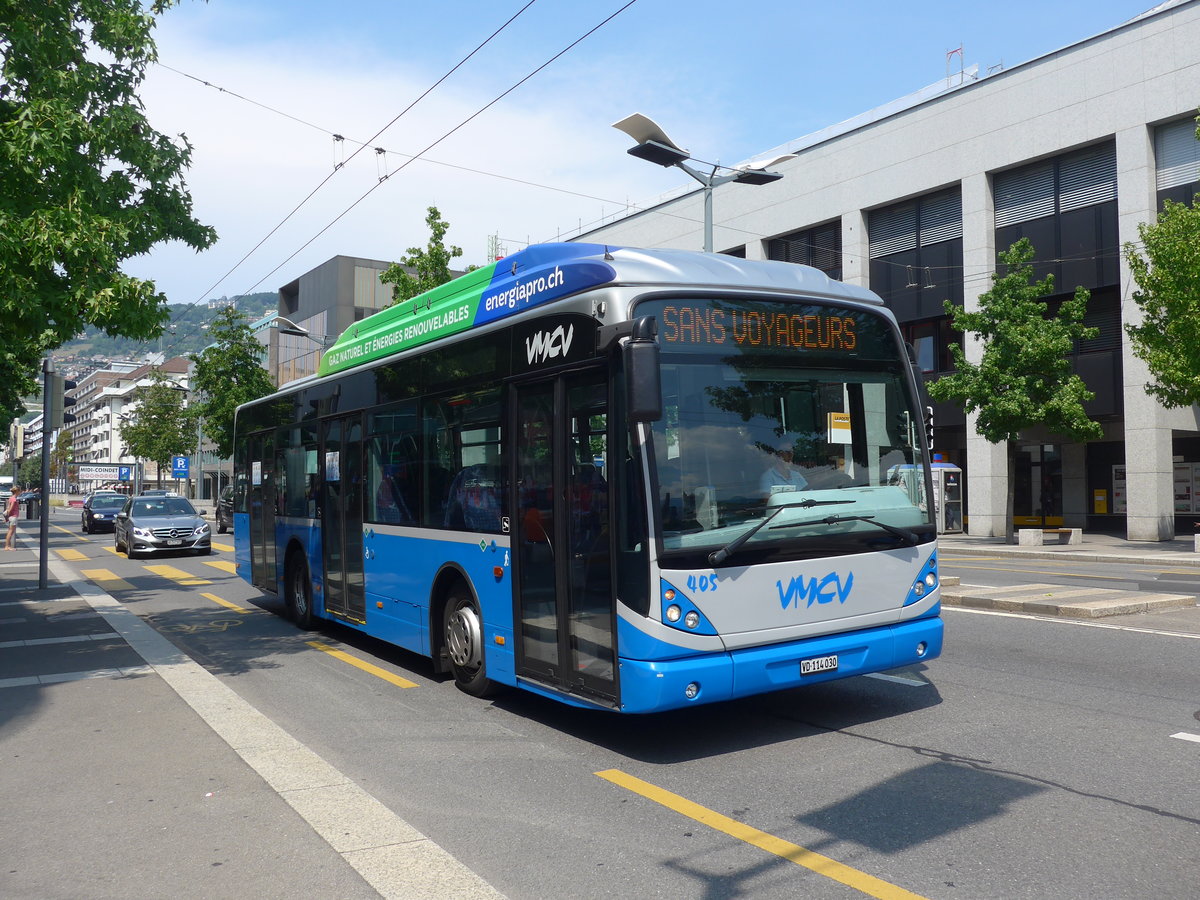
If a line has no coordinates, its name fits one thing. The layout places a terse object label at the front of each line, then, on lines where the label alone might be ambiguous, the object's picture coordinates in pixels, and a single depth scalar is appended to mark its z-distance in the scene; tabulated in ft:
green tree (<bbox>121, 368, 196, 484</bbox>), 220.84
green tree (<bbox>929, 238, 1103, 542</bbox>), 87.66
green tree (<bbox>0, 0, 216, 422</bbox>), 29.76
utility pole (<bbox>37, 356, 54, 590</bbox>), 54.03
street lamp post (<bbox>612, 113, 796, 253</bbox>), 53.11
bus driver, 20.35
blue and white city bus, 19.51
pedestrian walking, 97.25
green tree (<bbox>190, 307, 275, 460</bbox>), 138.72
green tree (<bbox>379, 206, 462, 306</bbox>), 96.48
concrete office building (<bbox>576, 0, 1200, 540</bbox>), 89.97
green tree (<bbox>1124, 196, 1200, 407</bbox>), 74.79
